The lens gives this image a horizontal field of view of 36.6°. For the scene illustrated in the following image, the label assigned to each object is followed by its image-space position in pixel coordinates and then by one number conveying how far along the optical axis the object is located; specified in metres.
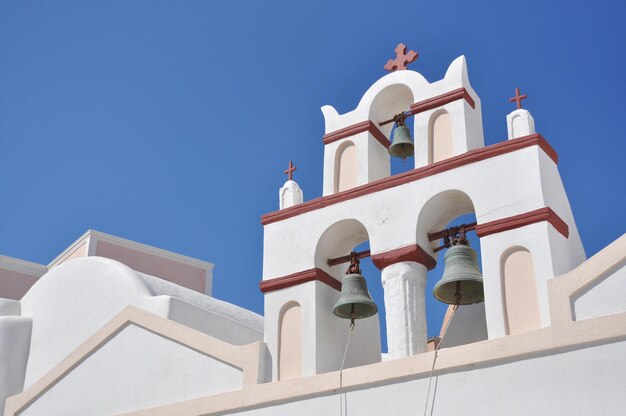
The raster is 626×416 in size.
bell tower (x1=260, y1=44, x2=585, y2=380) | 6.36
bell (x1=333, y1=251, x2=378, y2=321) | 7.04
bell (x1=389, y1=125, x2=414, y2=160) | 7.82
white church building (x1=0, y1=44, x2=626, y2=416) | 5.83
